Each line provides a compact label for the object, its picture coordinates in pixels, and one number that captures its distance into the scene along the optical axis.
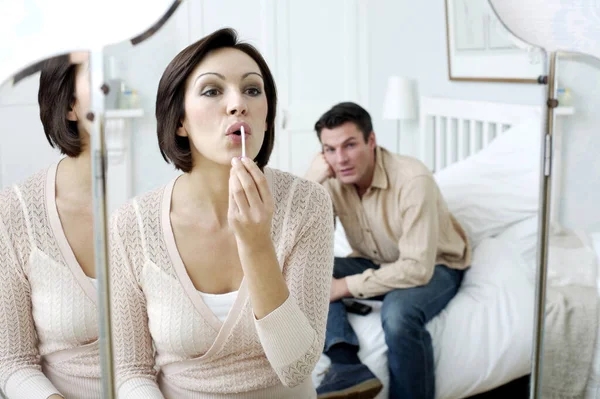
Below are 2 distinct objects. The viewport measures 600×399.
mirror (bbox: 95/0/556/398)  0.62
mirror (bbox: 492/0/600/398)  0.80
